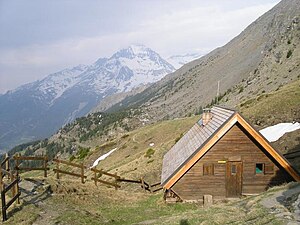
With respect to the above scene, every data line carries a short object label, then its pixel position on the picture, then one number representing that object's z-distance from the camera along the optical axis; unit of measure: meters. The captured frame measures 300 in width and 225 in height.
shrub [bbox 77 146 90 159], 86.45
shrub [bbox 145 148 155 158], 48.59
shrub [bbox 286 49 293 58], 88.31
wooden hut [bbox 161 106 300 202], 23.84
